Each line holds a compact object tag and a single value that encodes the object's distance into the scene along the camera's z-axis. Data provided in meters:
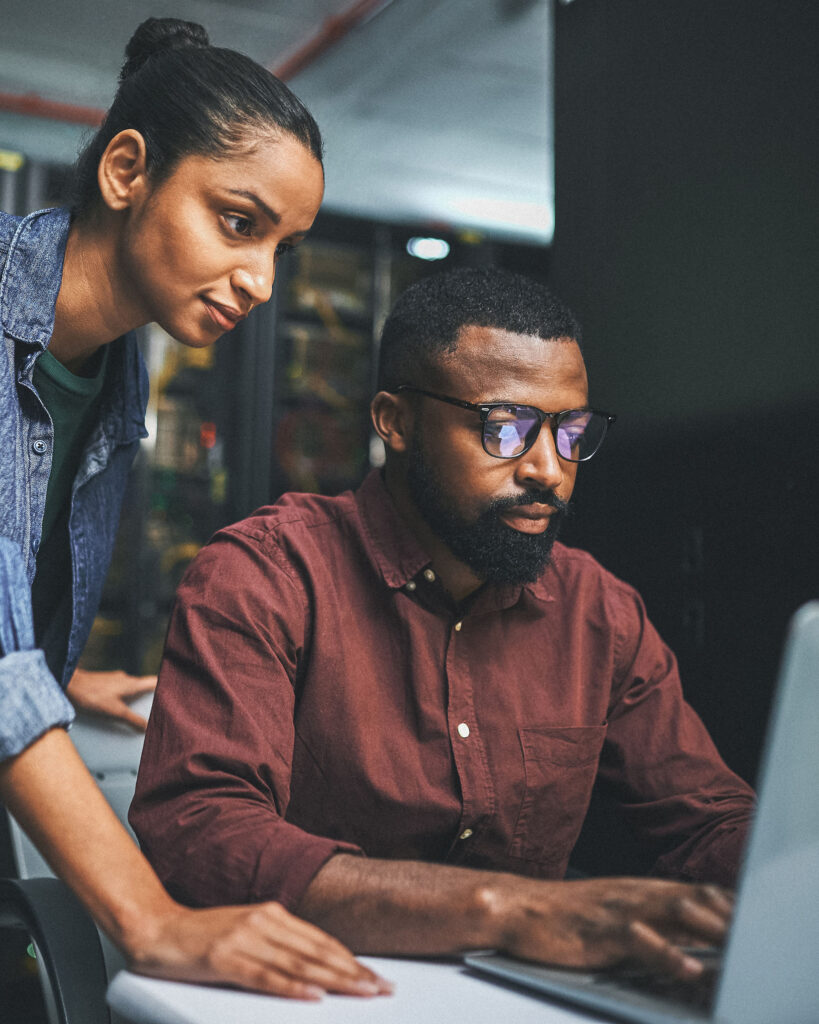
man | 1.20
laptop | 0.63
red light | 4.93
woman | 1.28
